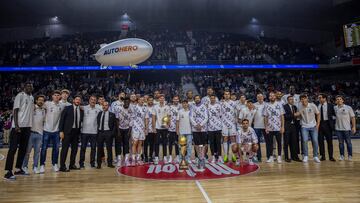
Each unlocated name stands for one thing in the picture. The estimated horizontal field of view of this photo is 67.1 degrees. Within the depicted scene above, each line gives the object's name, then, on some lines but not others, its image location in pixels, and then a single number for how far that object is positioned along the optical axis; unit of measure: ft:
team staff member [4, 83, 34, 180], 17.78
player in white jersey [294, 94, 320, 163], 22.59
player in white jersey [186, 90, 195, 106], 23.34
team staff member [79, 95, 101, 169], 21.74
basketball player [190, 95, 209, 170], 21.71
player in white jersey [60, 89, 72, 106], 21.74
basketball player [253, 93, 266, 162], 23.48
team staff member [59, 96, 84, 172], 20.62
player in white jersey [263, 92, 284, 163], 22.71
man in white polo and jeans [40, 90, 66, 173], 20.53
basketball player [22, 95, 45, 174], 19.65
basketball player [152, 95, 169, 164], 23.61
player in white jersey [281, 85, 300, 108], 26.50
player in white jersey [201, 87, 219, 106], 23.24
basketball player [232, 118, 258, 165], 20.94
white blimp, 25.66
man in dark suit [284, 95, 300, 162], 23.02
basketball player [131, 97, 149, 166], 22.61
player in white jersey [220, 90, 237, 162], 22.93
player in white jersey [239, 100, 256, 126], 23.81
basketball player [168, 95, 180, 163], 24.00
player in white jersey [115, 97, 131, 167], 22.95
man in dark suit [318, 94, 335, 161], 23.11
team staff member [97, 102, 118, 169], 21.85
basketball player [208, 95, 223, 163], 22.71
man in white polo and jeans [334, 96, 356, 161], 22.86
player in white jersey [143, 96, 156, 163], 23.68
